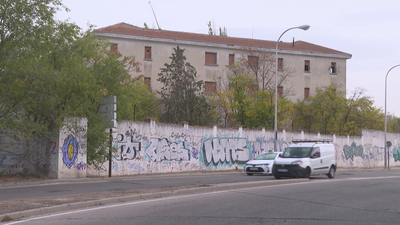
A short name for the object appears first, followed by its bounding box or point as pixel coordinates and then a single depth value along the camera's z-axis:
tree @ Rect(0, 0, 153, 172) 17.95
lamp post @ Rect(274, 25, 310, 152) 28.72
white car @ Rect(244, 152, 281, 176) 25.47
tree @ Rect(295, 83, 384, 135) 59.09
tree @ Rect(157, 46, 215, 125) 49.59
